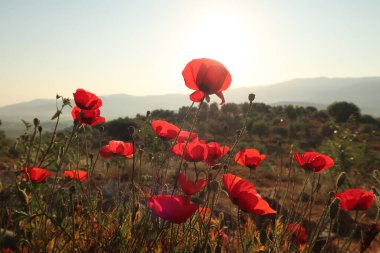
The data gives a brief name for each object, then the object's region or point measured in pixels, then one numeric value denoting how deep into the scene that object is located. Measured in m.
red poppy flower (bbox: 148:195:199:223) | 0.33
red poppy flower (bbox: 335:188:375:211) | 0.50
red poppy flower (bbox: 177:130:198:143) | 0.57
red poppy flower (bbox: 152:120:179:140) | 0.55
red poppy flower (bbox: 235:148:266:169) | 0.64
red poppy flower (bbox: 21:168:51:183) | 0.49
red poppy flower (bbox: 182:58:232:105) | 0.45
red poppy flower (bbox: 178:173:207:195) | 0.41
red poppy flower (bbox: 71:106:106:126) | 0.57
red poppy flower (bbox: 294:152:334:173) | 0.58
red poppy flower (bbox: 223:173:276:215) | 0.41
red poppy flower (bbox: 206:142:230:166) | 0.55
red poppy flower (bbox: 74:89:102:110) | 0.52
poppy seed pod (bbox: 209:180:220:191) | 0.42
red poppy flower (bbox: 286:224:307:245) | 0.63
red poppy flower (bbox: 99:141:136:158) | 0.61
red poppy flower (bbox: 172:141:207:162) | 0.51
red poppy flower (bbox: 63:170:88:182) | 0.62
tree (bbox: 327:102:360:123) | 29.32
